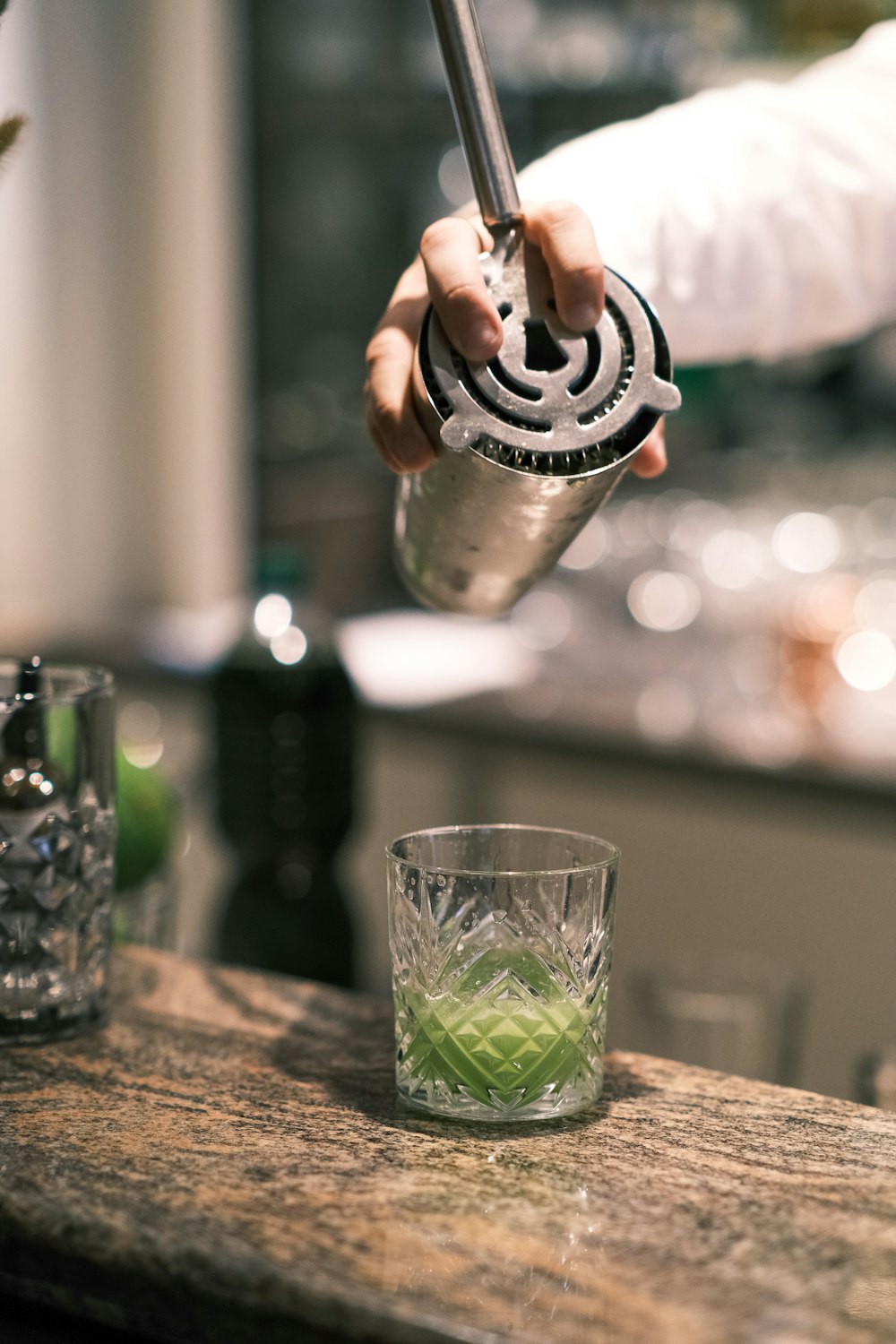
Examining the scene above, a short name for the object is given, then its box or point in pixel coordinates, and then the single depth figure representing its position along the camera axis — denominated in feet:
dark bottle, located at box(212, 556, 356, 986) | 3.72
